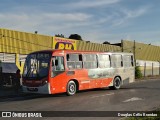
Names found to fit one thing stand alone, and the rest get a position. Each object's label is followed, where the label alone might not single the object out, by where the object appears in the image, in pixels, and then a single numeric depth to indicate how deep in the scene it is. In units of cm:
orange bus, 1347
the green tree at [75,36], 5060
